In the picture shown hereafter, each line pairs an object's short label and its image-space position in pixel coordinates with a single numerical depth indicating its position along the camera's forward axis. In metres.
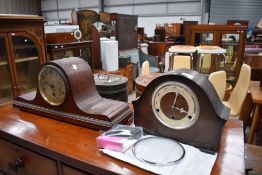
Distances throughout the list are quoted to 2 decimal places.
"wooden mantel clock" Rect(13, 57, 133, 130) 0.87
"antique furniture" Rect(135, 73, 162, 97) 2.29
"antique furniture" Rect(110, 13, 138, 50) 3.85
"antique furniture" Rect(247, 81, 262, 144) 1.96
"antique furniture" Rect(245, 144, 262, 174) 1.13
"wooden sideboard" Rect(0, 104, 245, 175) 0.66
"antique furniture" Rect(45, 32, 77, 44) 2.62
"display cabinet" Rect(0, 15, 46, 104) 2.17
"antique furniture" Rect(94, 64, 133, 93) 3.51
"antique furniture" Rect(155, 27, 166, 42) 6.63
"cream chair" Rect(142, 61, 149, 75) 2.86
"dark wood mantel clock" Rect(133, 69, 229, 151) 0.70
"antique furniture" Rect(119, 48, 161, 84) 4.18
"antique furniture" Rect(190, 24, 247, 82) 2.86
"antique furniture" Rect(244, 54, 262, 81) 2.98
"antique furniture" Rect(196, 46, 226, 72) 2.19
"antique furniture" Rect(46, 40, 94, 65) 2.59
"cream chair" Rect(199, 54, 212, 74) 3.09
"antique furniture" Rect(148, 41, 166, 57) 5.54
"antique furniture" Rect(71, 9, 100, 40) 3.52
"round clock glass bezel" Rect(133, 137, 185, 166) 0.65
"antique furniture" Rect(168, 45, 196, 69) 2.23
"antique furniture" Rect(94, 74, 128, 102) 1.26
